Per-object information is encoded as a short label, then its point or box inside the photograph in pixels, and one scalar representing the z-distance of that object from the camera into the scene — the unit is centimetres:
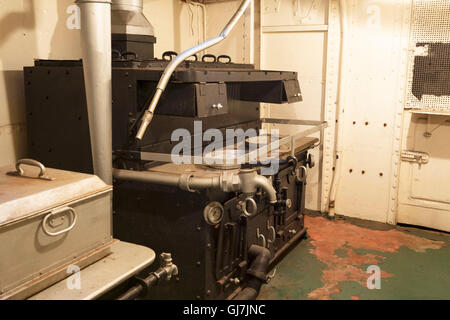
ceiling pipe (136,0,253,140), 179
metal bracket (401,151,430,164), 352
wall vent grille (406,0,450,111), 319
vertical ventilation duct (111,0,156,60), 233
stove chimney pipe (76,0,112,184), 178
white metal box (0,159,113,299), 119
